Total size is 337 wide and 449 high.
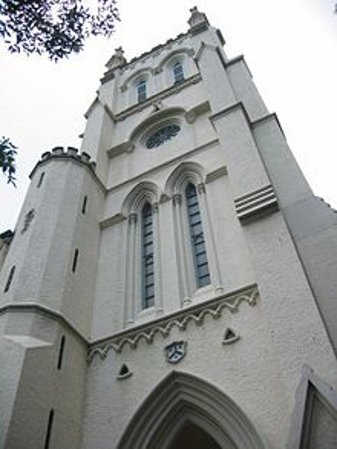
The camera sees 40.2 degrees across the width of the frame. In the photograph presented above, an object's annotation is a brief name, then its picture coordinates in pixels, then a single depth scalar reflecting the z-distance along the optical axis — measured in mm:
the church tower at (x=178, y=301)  6320
